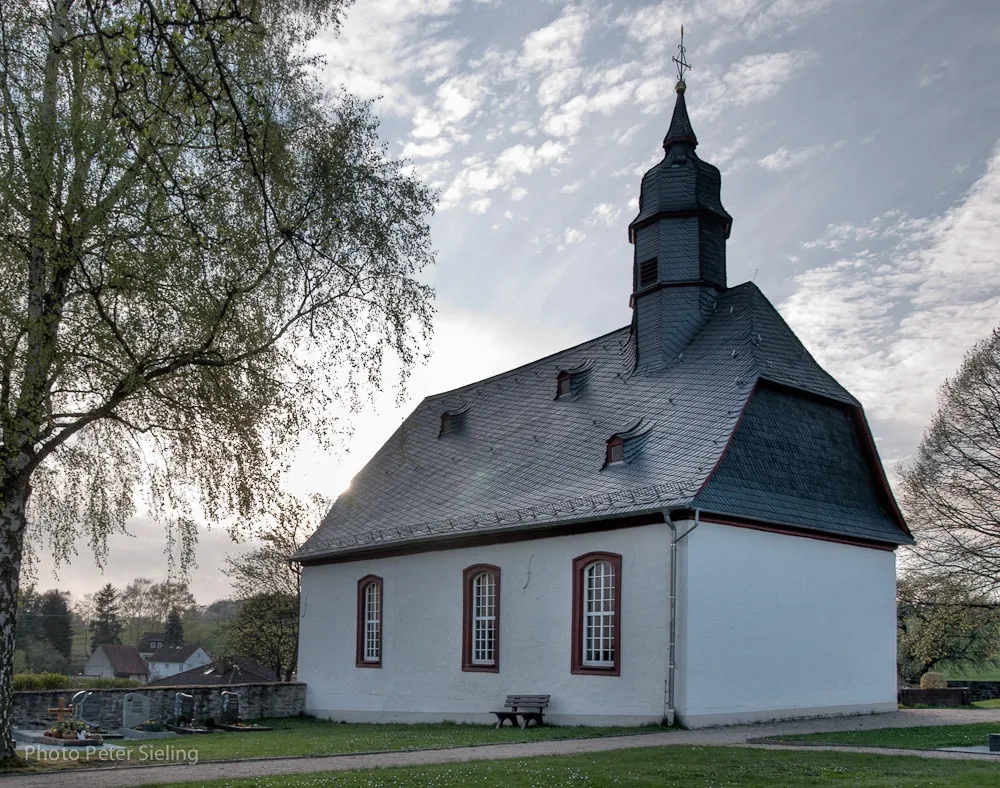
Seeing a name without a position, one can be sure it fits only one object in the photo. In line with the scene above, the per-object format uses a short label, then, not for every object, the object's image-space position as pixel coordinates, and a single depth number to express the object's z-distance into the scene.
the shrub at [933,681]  29.86
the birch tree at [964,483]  26.88
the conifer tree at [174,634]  81.69
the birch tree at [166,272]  10.25
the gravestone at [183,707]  21.95
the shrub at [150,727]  21.02
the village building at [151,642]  81.97
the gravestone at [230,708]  22.92
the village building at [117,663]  69.75
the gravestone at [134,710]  21.44
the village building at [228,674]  38.91
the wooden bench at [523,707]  17.84
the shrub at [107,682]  35.25
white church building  16.72
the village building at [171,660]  77.38
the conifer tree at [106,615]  73.75
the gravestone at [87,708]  20.33
